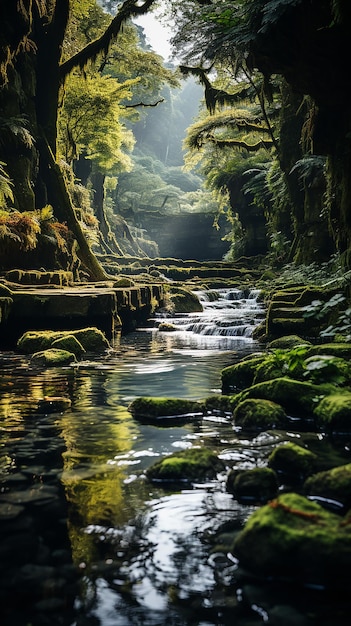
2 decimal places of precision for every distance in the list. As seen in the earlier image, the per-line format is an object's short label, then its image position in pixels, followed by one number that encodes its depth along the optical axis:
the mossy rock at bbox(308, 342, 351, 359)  6.68
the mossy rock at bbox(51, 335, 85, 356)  9.36
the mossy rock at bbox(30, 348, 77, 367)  8.41
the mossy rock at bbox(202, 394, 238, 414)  5.55
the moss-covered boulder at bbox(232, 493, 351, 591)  2.32
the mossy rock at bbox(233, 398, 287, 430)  4.85
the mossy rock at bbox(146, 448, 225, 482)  3.64
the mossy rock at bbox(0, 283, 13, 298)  10.16
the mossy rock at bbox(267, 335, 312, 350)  9.05
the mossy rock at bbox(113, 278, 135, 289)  14.82
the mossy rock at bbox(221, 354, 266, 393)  6.68
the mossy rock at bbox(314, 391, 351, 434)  4.67
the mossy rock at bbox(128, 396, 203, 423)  5.37
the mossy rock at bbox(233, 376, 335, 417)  5.20
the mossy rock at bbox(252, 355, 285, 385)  6.07
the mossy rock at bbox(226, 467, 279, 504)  3.30
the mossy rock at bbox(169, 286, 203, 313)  19.22
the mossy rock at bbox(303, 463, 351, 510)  3.13
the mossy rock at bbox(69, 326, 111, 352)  10.13
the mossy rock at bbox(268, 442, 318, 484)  3.64
